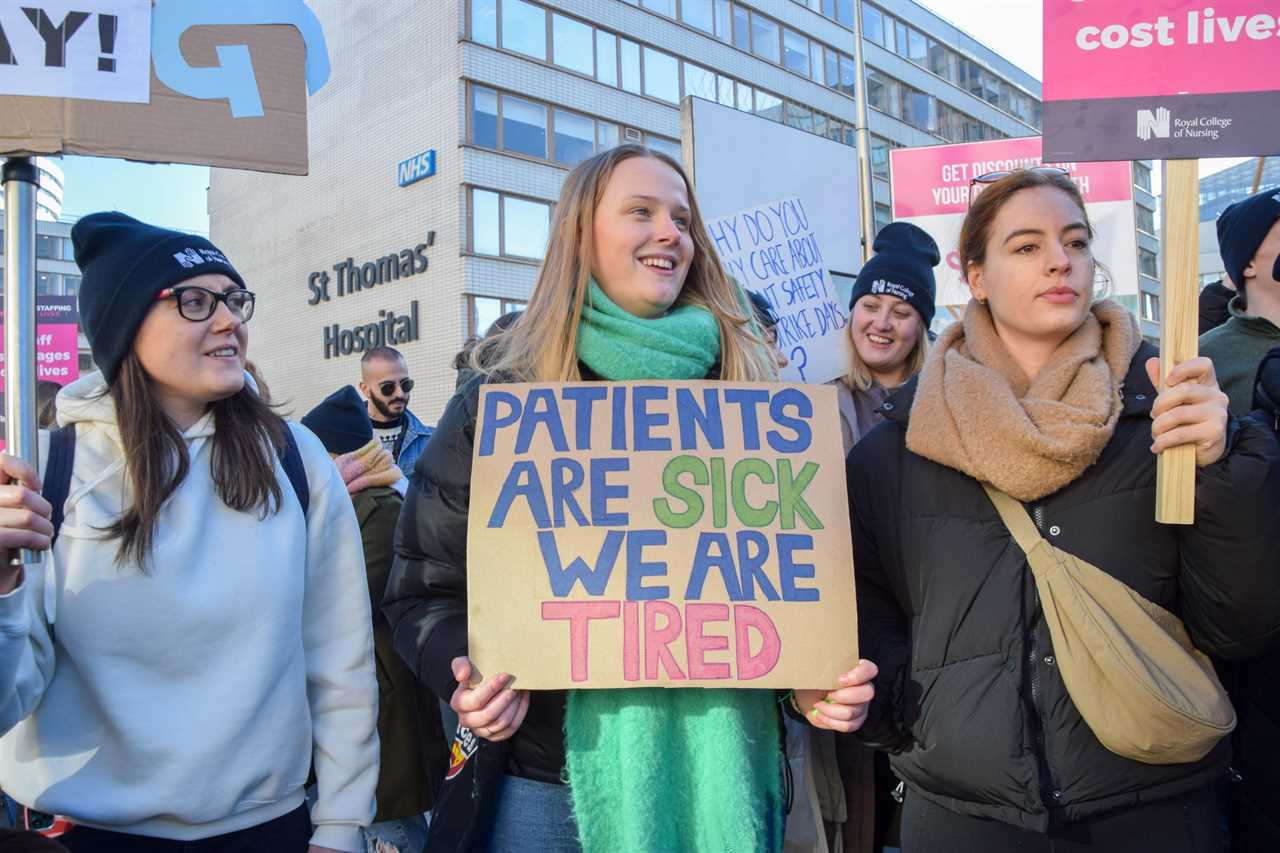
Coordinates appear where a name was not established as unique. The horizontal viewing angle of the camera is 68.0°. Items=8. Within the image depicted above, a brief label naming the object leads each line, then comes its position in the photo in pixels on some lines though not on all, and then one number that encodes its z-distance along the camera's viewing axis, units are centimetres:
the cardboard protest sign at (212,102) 182
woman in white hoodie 173
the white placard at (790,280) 423
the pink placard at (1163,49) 174
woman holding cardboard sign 176
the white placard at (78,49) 177
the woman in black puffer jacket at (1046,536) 168
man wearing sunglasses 577
